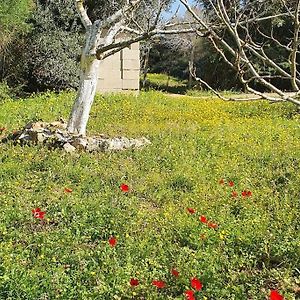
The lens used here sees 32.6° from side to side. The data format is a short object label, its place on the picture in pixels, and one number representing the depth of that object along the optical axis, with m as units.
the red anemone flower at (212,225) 4.29
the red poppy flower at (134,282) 3.40
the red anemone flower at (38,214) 4.41
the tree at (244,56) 2.01
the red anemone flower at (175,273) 3.59
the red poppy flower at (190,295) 3.11
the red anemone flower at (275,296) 3.01
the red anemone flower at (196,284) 3.34
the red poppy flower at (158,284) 3.34
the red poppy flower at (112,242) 3.90
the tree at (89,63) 8.38
